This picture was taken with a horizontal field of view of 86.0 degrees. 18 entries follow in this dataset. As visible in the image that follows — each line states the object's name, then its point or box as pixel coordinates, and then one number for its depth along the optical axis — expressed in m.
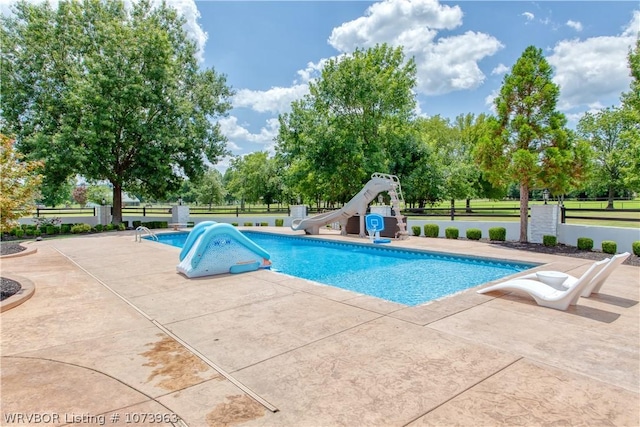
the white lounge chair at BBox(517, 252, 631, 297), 4.93
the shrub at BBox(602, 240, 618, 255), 9.52
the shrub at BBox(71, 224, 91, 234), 17.77
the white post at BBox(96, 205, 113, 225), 21.19
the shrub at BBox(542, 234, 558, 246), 11.05
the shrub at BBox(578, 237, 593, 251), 10.14
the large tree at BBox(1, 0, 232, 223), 17.11
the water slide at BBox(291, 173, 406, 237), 13.95
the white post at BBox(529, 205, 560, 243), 11.20
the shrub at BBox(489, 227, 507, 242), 12.84
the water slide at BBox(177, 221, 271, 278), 7.45
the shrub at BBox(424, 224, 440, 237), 14.85
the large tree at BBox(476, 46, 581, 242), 10.74
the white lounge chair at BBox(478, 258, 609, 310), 4.66
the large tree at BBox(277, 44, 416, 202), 20.33
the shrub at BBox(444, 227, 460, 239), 14.08
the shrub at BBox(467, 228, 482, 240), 13.57
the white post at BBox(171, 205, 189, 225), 21.25
